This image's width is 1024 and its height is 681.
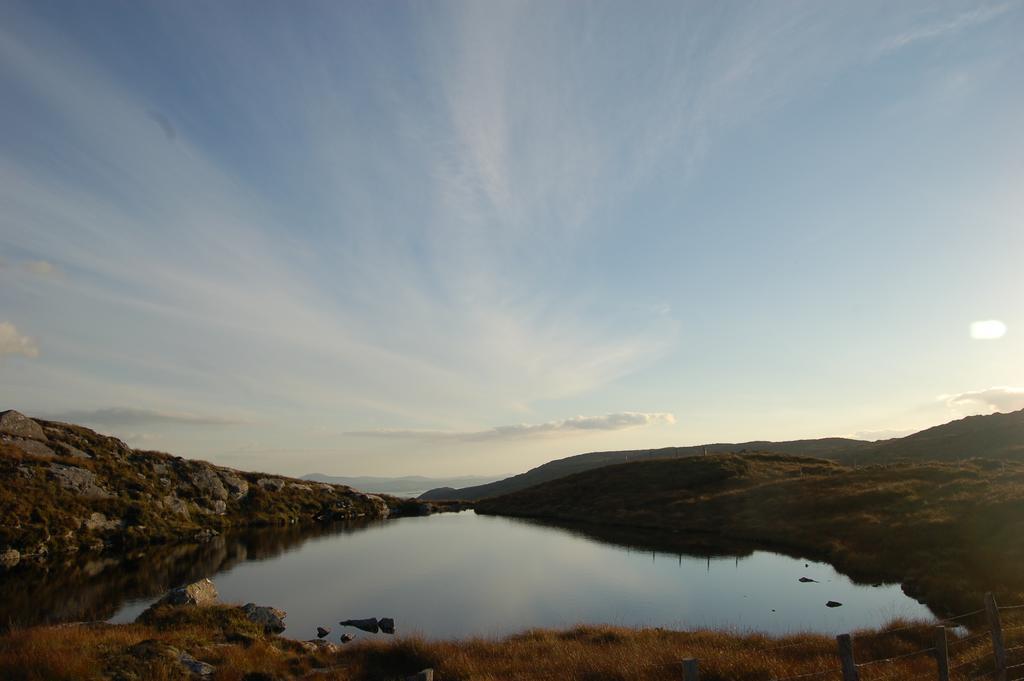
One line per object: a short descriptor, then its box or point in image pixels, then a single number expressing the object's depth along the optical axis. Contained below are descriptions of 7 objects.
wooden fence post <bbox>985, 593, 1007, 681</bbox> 12.88
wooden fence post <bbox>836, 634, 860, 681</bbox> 11.09
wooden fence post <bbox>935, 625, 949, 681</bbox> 12.20
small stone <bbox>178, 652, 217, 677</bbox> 18.17
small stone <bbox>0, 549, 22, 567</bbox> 43.18
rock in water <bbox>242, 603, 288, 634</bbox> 27.23
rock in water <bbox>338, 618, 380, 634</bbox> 28.34
